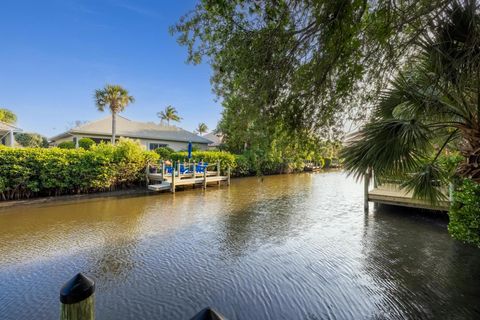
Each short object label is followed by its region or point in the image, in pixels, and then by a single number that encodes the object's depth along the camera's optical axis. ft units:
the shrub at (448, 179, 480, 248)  17.22
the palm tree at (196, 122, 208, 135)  177.01
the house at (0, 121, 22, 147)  46.41
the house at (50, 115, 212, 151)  67.21
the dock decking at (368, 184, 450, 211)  25.70
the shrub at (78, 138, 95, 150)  60.44
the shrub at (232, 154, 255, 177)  71.51
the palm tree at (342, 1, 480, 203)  11.35
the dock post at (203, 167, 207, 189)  49.96
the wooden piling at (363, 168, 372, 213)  29.25
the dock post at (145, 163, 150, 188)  45.85
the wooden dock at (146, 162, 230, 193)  43.28
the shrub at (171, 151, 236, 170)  62.80
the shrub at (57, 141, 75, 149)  62.66
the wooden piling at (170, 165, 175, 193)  42.92
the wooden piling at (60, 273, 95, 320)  4.45
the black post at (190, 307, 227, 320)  3.35
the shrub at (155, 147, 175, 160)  64.96
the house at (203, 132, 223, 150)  110.67
